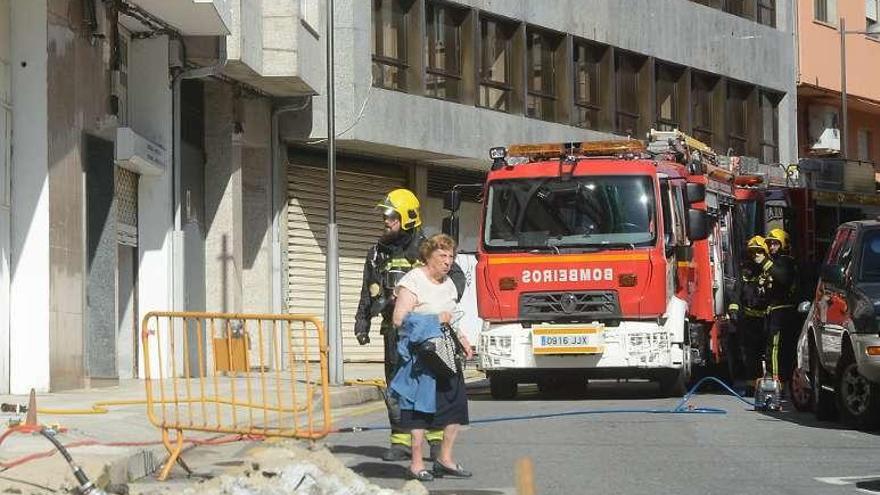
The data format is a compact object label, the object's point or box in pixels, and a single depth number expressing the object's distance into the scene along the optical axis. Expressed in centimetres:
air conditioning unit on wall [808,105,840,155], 4784
